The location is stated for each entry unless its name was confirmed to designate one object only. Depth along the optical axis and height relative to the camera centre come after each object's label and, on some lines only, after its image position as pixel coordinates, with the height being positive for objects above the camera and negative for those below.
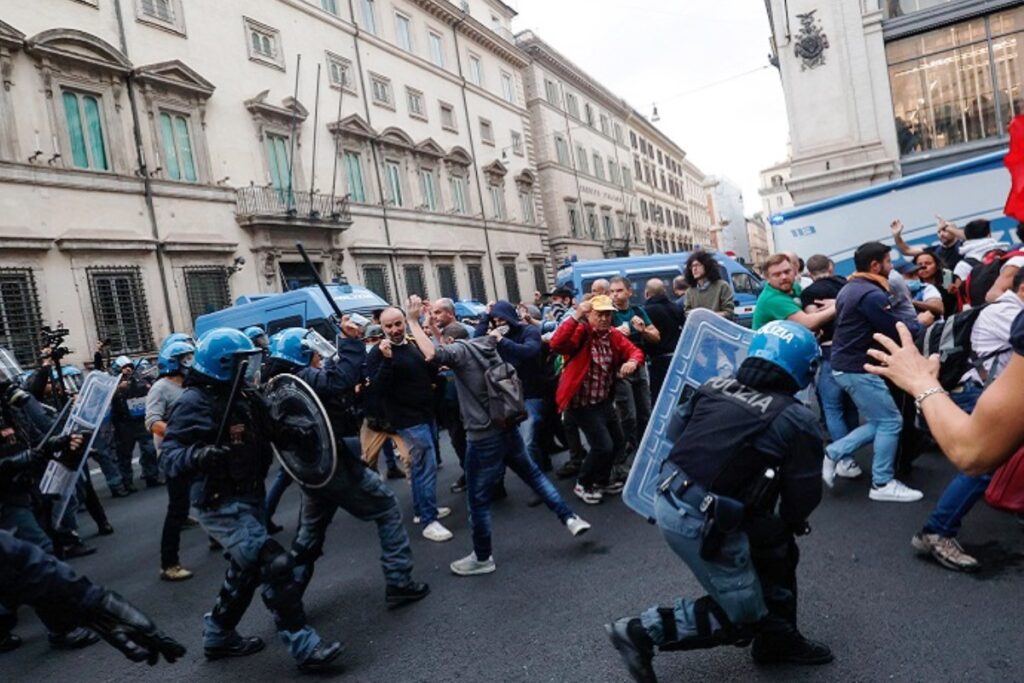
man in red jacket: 5.30 -0.56
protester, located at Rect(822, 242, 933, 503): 4.59 -0.74
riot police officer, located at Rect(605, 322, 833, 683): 2.44 -0.82
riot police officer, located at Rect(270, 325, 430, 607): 3.96 -0.93
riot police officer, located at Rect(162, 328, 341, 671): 3.34 -0.62
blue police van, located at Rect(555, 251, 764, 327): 14.45 +0.46
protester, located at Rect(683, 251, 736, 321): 6.99 -0.05
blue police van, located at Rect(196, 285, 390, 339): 11.25 +0.67
